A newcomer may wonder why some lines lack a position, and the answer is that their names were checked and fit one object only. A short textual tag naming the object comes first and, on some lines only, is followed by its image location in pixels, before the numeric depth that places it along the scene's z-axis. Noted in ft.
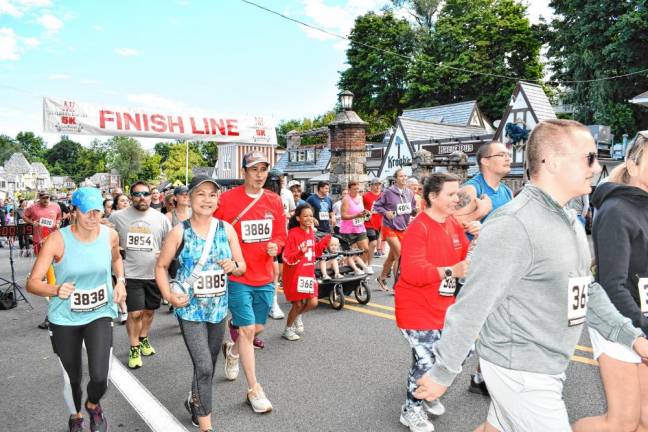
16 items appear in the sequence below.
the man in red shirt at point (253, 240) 14.28
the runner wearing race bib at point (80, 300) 11.61
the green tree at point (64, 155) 520.92
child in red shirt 20.34
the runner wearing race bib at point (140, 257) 18.26
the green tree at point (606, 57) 84.16
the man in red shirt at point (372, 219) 36.06
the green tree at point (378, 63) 159.12
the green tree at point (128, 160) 335.67
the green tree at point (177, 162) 277.85
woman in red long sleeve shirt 12.25
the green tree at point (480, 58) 140.36
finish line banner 31.40
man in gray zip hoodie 6.36
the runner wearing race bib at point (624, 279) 8.51
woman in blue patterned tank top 11.76
